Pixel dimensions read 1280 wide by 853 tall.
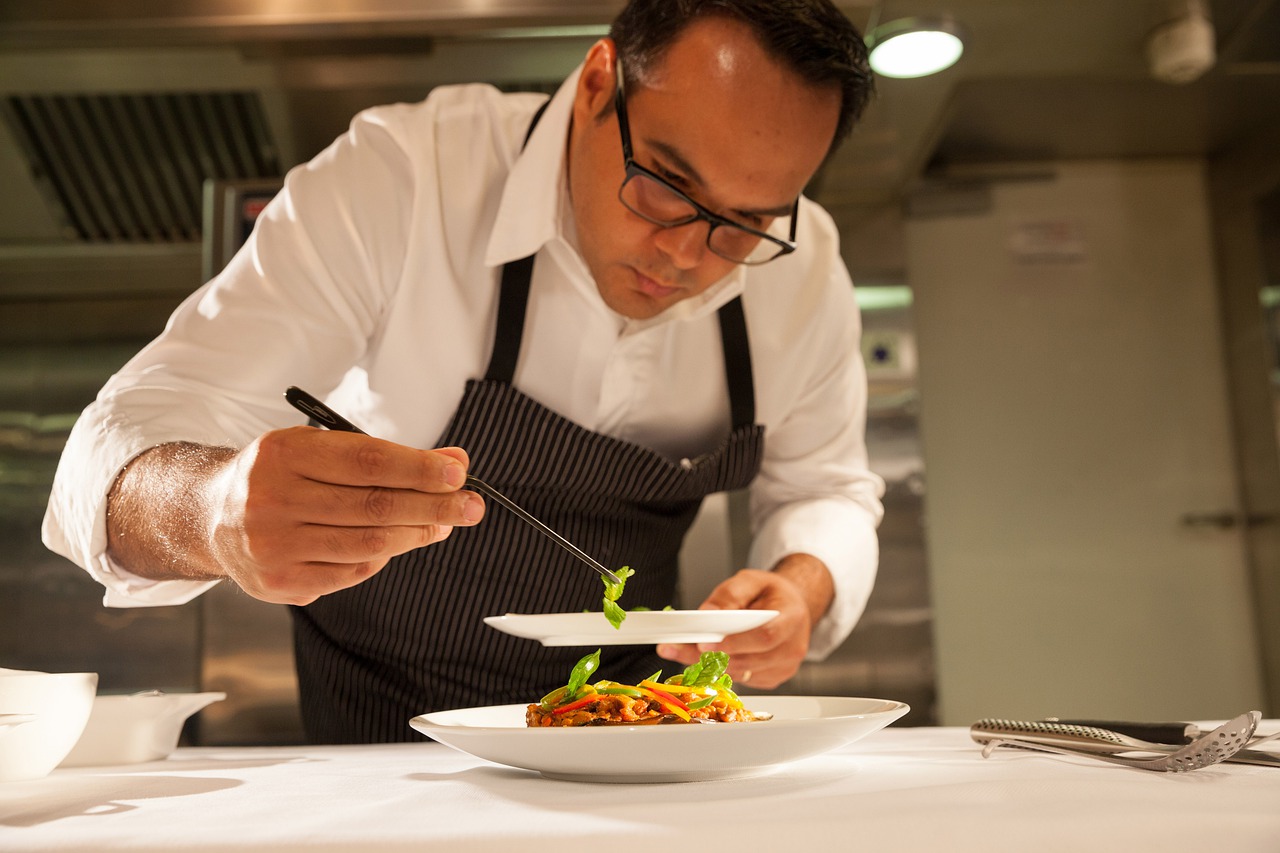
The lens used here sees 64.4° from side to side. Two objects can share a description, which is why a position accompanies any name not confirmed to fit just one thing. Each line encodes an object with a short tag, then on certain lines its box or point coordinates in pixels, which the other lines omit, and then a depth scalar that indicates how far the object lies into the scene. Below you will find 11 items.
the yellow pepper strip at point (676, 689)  0.86
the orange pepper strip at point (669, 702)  0.82
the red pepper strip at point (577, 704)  0.84
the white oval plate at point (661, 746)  0.66
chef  1.27
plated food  0.82
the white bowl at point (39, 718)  0.80
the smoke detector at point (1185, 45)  2.28
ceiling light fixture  2.19
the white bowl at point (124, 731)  0.94
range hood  2.03
